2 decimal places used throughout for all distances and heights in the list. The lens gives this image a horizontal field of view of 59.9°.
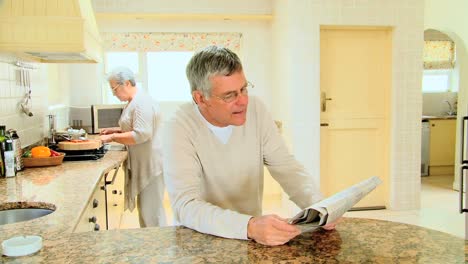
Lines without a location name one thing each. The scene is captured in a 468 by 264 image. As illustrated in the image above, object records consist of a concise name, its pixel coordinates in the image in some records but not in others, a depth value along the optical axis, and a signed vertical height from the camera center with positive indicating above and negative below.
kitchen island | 0.97 -0.38
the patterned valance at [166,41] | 4.66 +0.68
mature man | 1.18 -0.20
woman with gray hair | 3.21 -0.48
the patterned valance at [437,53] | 6.59 +0.71
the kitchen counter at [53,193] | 1.31 -0.41
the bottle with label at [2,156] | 2.15 -0.29
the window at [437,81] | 6.67 +0.26
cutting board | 2.77 -0.31
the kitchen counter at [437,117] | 5.96 -0.30
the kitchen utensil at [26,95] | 2.79 +0.04
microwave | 4.28 -0.16
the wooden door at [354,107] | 4.38 -0.10
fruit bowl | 2.43 -0.37
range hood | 2.14 +0.40
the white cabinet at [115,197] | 2.75 -0.71
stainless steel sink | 1.67 -0.47
